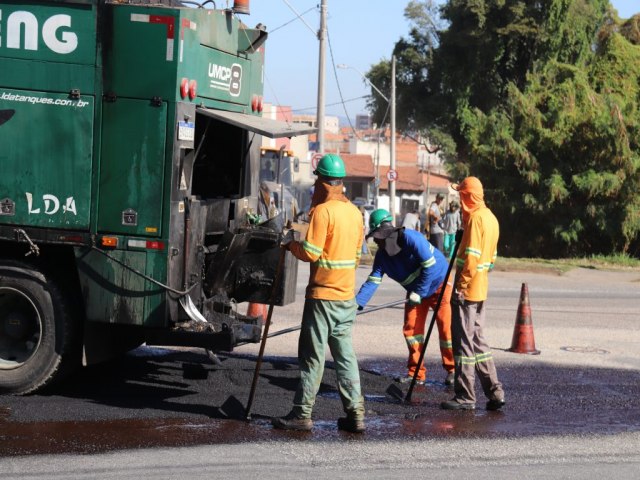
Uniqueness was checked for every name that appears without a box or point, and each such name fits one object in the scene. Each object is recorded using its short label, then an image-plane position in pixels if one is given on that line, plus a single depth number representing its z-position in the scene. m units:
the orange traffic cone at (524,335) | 10.62
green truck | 7.23
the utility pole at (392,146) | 40.12
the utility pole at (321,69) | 28.03
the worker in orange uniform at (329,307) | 6.95
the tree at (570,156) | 26.83
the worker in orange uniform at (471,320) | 7.85
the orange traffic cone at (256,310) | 10.60
